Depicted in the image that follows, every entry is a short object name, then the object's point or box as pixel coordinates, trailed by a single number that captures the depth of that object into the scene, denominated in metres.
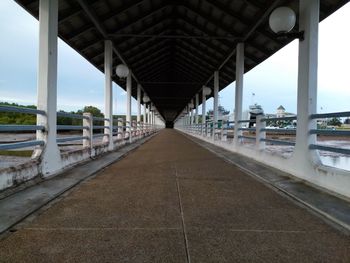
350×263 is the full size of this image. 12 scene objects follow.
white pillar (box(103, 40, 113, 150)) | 10.59
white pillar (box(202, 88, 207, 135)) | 21.22
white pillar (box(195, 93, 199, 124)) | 26.83
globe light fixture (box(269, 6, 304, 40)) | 5.79
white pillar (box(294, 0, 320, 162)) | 5.47
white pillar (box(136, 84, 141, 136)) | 21.64
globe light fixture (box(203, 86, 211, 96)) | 17.78
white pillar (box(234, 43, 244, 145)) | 10.96
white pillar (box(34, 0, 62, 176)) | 5.39
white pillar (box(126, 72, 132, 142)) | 15.28
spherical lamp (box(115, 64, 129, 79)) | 10.60
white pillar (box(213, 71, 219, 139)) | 16.30
